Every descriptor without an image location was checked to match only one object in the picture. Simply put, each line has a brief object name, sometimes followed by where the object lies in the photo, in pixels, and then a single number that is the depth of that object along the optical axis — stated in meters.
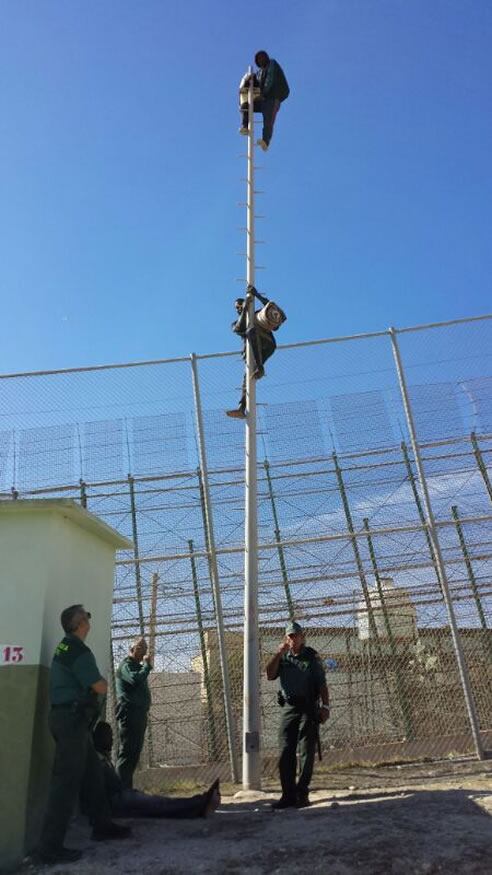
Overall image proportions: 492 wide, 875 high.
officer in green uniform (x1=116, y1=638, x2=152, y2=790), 6.08
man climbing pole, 6.95
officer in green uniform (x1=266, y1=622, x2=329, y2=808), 5.36
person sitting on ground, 5.08
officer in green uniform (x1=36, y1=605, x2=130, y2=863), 4.10
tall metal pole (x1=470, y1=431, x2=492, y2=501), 9.88
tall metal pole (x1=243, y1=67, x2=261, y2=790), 5.84
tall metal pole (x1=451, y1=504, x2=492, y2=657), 8.94
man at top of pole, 7.86
